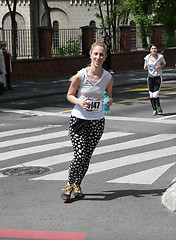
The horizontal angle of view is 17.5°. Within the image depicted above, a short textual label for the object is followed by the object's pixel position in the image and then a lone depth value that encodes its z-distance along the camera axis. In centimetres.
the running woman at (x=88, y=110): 695
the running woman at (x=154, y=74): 1465
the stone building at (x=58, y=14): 4919
